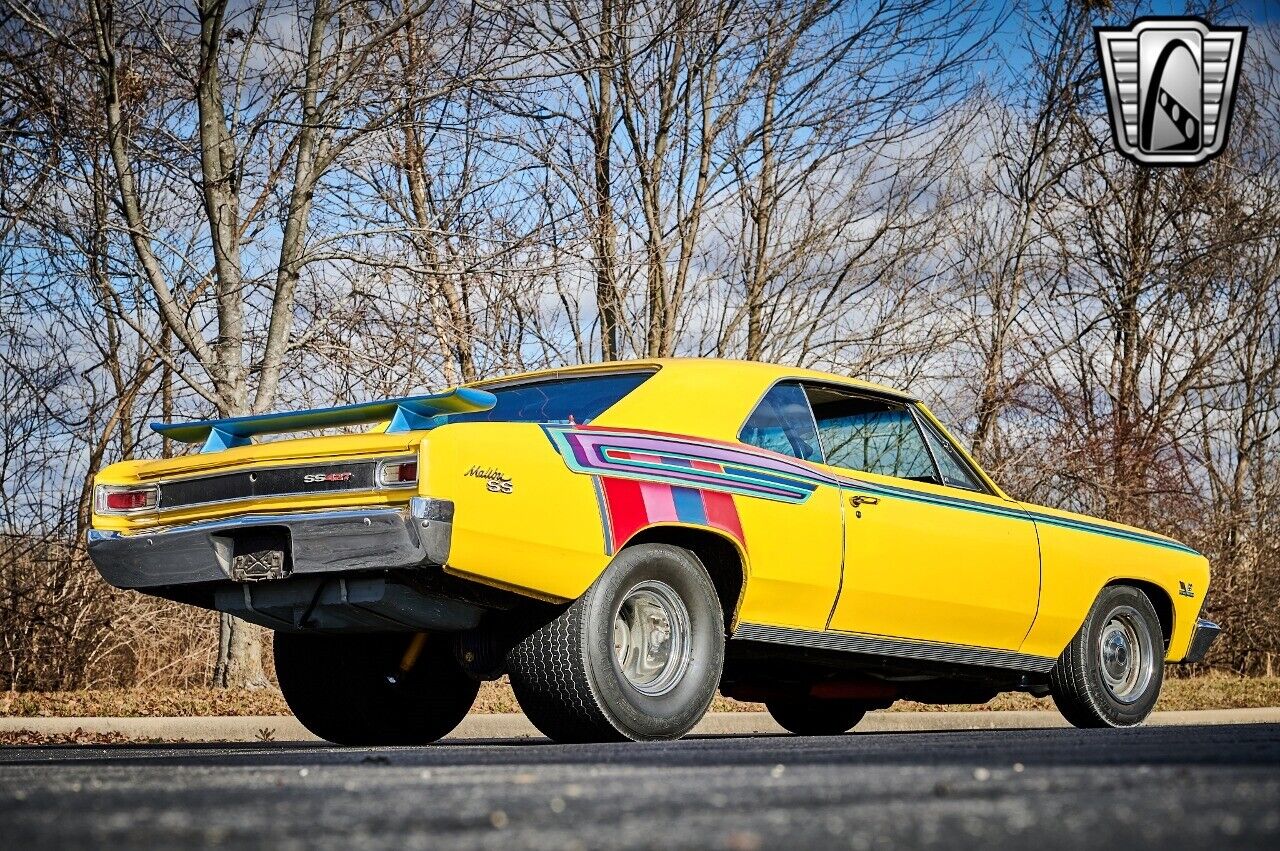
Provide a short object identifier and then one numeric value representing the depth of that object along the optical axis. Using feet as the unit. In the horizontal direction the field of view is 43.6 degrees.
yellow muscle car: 18.25
